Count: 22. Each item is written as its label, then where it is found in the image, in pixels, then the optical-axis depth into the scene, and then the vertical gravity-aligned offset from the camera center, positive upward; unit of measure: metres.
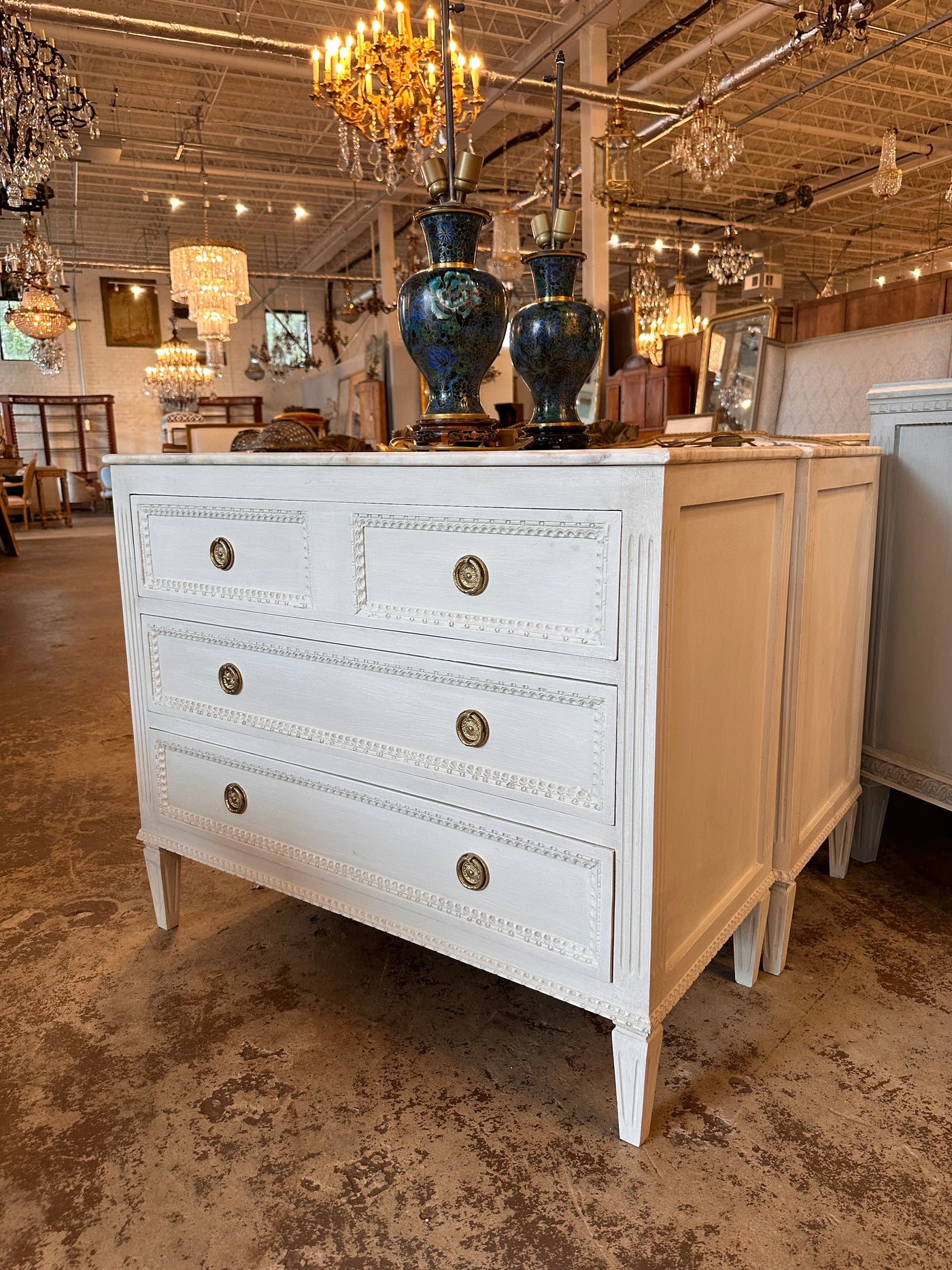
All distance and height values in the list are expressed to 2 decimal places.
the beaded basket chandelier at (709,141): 5.37 +1.93
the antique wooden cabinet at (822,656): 1.61 -0.43
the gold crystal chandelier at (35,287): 8.72 +1.89
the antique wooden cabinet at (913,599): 1.91 -0.36
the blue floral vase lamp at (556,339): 1.46 +0.19
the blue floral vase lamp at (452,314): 1.39 +0.22
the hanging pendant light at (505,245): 7.16 +1.72
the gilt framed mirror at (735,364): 2.85 +0.28
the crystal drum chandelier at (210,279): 7.94 +1.62
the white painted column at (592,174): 7.34 +2.46
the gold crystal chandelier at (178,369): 15.02 +1.48
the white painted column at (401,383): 14.05 +1.11
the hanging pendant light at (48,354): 12.43 +1.49
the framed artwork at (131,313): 18.53 +3.05
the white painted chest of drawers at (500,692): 1.17 -0.39
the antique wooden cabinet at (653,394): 9.83 +0.63
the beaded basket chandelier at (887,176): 6.28 +2.02
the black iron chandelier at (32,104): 4.16 +1.81
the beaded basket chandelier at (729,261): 10.05 +2.18
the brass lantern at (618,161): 5.18 +1.74
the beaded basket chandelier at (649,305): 9.38 +1.58
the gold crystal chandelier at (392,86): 4.91 +2.15
